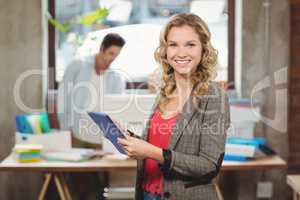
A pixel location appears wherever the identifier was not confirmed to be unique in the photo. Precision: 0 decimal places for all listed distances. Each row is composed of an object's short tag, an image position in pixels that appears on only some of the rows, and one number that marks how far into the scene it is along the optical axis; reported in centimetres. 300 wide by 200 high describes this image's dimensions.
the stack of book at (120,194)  326
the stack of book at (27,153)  293
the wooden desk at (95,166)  286
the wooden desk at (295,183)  235
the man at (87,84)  347
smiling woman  157
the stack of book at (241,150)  294
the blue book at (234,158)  295
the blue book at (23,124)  317
